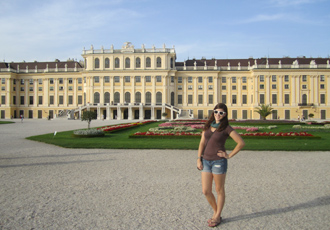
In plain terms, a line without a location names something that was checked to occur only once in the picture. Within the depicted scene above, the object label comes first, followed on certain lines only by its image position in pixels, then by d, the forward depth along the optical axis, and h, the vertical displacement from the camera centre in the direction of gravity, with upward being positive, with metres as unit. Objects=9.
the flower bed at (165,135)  19.61 -1.35
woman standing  5.00 -0.69
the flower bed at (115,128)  24.07 -1.13
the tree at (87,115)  23.00 +0.06
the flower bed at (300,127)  29.67 -1.29
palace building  60.91 +6.33
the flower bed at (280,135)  19.02 -1.36
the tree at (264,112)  39.50 +0.38
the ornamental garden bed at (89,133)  19.91 -1.20
